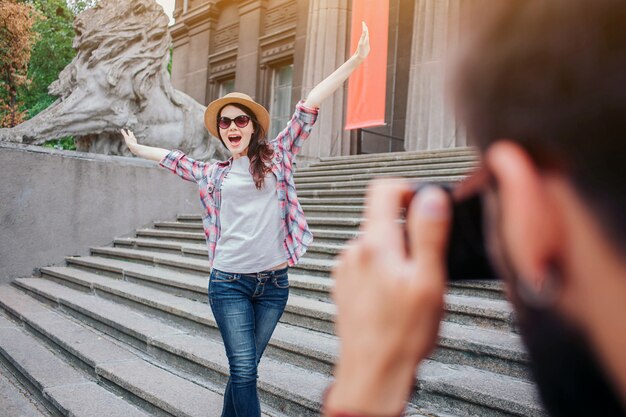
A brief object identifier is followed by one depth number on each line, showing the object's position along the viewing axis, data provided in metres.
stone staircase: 3.63
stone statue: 8.84
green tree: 24.45
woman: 2.95
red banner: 11.61
